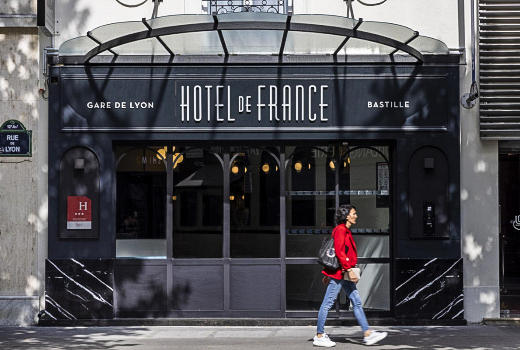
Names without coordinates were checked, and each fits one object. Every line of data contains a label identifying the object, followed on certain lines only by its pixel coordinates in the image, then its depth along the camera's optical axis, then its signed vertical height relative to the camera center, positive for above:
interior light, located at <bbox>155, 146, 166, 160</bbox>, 11.79 +0.83
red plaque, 11.50 -0.08
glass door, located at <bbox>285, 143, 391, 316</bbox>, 11.70 +0.02
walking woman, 9.71 -0.90
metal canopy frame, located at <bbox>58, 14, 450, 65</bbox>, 10.03 +2.25
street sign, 11.45 +0.97
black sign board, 11.56 +1.50
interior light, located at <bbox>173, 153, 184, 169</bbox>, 11.77 +0.74
